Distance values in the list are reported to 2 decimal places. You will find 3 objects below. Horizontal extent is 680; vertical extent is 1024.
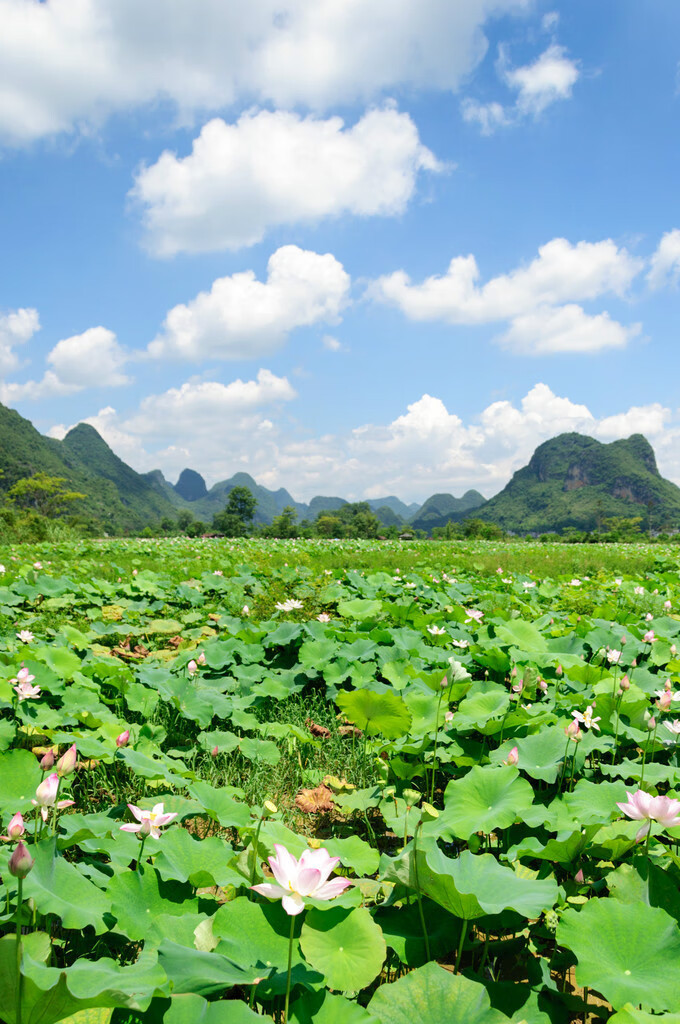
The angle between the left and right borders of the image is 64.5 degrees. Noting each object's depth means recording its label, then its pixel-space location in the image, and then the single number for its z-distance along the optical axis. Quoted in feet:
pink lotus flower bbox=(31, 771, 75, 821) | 4.35
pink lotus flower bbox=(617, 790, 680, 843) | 4.24
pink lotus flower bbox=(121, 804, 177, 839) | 4.48
